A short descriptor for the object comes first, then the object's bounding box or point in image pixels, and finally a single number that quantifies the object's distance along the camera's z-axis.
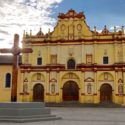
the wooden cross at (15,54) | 11.44
